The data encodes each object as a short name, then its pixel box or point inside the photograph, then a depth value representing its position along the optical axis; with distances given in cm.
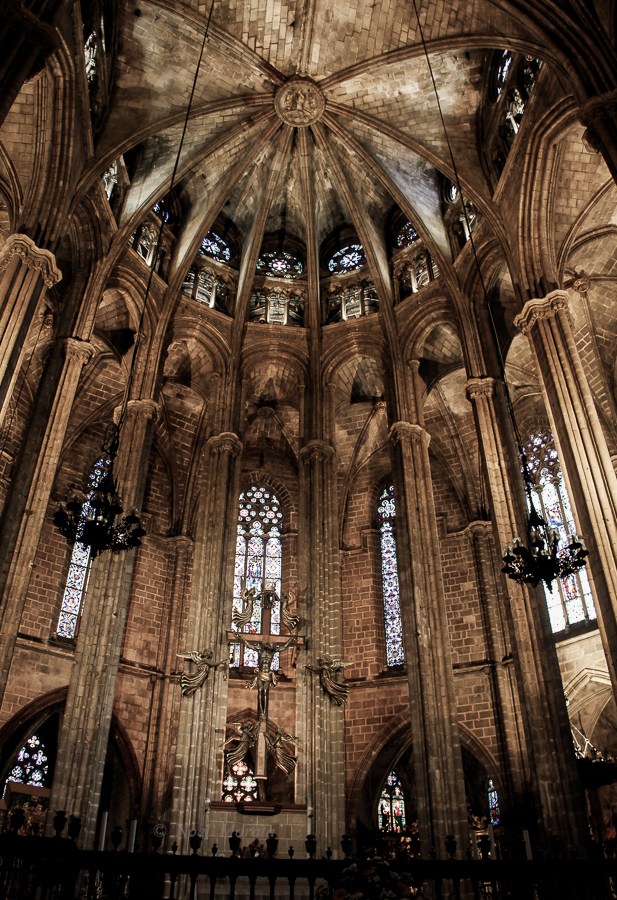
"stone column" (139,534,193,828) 1880
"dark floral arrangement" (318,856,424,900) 631
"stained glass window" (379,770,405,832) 1997
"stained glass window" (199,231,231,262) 2212
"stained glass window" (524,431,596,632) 1931
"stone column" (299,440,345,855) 1450
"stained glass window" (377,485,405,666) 2159
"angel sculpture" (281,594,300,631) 1623
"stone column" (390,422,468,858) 1376
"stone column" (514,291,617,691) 1136
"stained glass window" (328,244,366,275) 2259
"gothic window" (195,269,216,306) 2105
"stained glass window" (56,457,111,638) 2022
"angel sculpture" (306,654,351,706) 1547
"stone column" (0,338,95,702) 1227
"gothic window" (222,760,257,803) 1897
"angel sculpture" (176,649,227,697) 1498
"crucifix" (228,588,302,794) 1502
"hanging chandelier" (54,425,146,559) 1135
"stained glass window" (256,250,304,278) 2273
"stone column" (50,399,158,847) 1263
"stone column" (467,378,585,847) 1205
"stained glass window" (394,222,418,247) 2155
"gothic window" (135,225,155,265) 1981
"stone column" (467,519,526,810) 1730
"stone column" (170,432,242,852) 1405
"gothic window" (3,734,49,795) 1852
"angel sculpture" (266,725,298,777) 1502
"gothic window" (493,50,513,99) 1717
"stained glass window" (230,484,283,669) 2141
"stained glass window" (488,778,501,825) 1907
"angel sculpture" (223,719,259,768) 1489
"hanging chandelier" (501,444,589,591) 1126
